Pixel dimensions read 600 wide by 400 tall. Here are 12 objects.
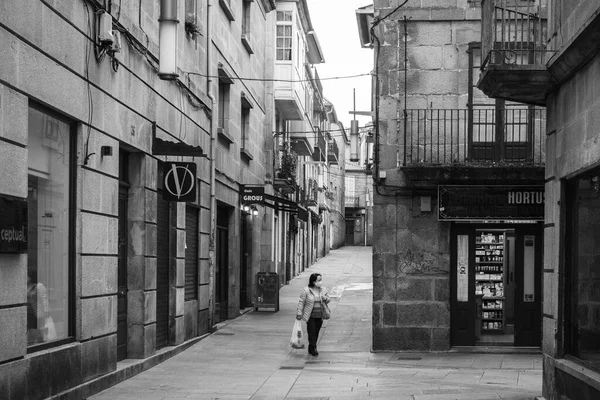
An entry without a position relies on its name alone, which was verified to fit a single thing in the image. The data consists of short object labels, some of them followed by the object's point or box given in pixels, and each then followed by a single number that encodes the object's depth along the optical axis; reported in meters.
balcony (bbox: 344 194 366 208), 81.62
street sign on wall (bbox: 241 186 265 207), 24.09
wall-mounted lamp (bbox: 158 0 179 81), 13.55
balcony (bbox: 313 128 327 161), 43.69
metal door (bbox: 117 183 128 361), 13.99
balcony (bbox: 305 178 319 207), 44.75
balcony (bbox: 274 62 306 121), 31.73
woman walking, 17.62
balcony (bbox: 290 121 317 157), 37.00
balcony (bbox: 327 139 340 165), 55.41
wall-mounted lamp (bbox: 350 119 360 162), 29.23
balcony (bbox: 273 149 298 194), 32.44
